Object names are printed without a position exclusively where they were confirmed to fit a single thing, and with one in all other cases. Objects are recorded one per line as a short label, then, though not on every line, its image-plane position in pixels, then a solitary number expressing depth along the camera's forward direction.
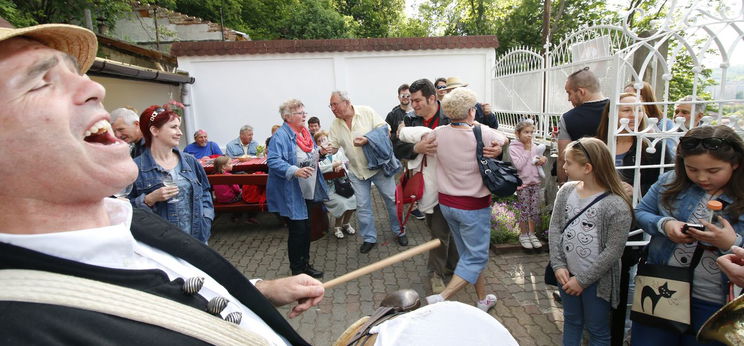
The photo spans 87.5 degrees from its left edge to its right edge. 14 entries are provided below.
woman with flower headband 2.77
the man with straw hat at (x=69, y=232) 0.76
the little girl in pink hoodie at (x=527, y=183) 4.75
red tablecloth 6.05
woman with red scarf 3.84
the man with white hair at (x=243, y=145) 7.59
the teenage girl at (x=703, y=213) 1.95
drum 1.04
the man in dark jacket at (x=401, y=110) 5.96
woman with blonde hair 3.17
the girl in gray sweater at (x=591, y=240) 2.33
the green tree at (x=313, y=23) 18.39
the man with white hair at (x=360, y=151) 4.64
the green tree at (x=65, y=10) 8.26
